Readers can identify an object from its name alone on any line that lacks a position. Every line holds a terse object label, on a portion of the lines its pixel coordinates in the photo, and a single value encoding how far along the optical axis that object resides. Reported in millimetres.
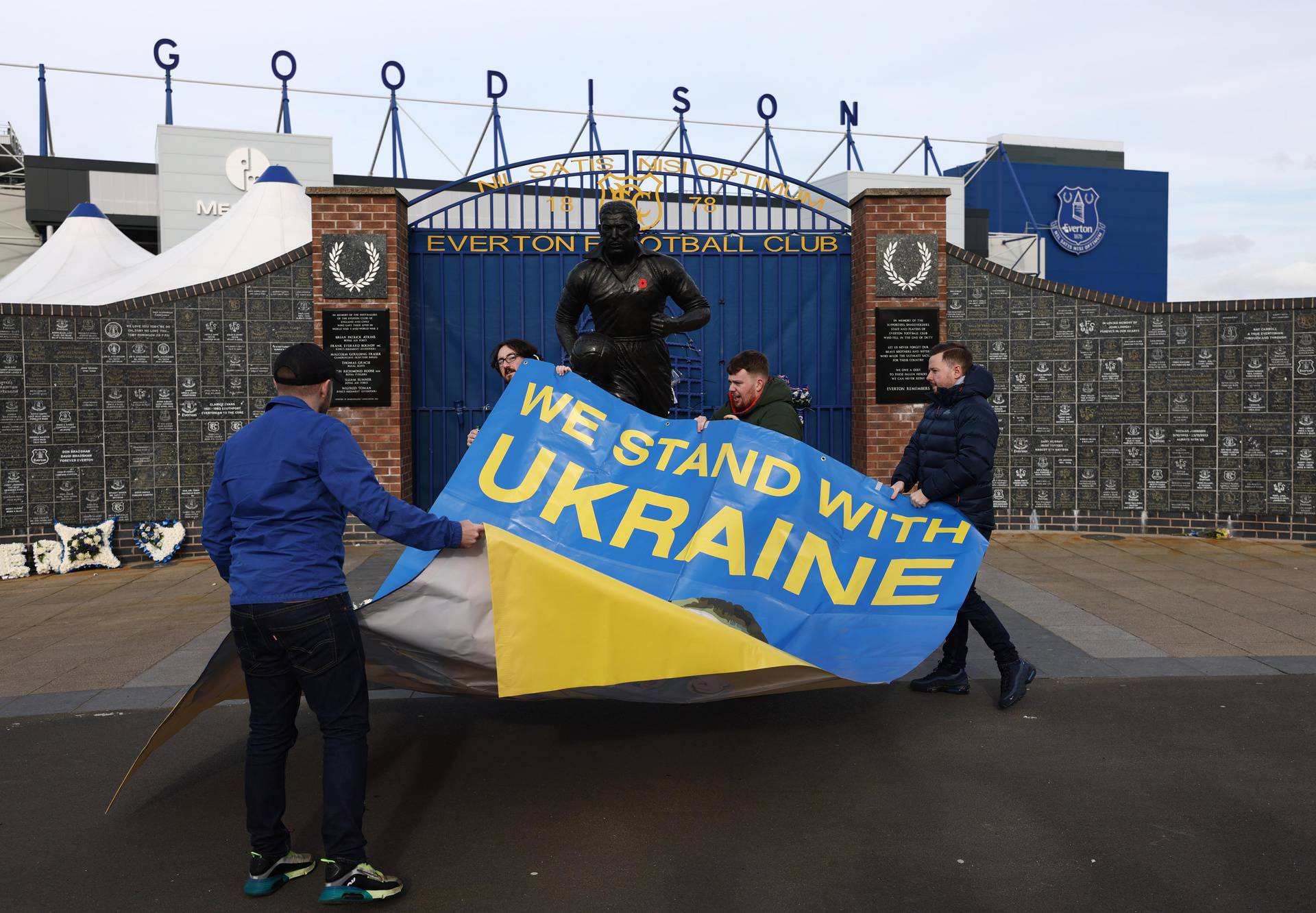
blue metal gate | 10930
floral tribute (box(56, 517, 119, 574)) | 10016
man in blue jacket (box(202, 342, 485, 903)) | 3297
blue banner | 4551
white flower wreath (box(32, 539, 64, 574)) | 9945
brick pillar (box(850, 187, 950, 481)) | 10680
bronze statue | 5789
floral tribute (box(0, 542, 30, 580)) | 9805
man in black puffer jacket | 5176
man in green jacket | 5336
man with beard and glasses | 6363
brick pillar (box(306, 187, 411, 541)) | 10445
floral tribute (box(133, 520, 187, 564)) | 10289
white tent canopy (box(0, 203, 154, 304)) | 17016
